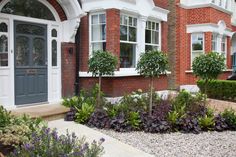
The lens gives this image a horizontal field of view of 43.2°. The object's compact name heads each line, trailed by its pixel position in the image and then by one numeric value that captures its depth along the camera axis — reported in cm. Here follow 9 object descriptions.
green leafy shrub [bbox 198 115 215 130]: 717
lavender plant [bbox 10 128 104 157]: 366
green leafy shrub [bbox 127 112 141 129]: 699
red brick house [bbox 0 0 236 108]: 842
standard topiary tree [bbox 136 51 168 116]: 738
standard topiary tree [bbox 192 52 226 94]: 855
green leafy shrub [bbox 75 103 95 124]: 739
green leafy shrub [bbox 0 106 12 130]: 510
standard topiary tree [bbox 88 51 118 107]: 809
